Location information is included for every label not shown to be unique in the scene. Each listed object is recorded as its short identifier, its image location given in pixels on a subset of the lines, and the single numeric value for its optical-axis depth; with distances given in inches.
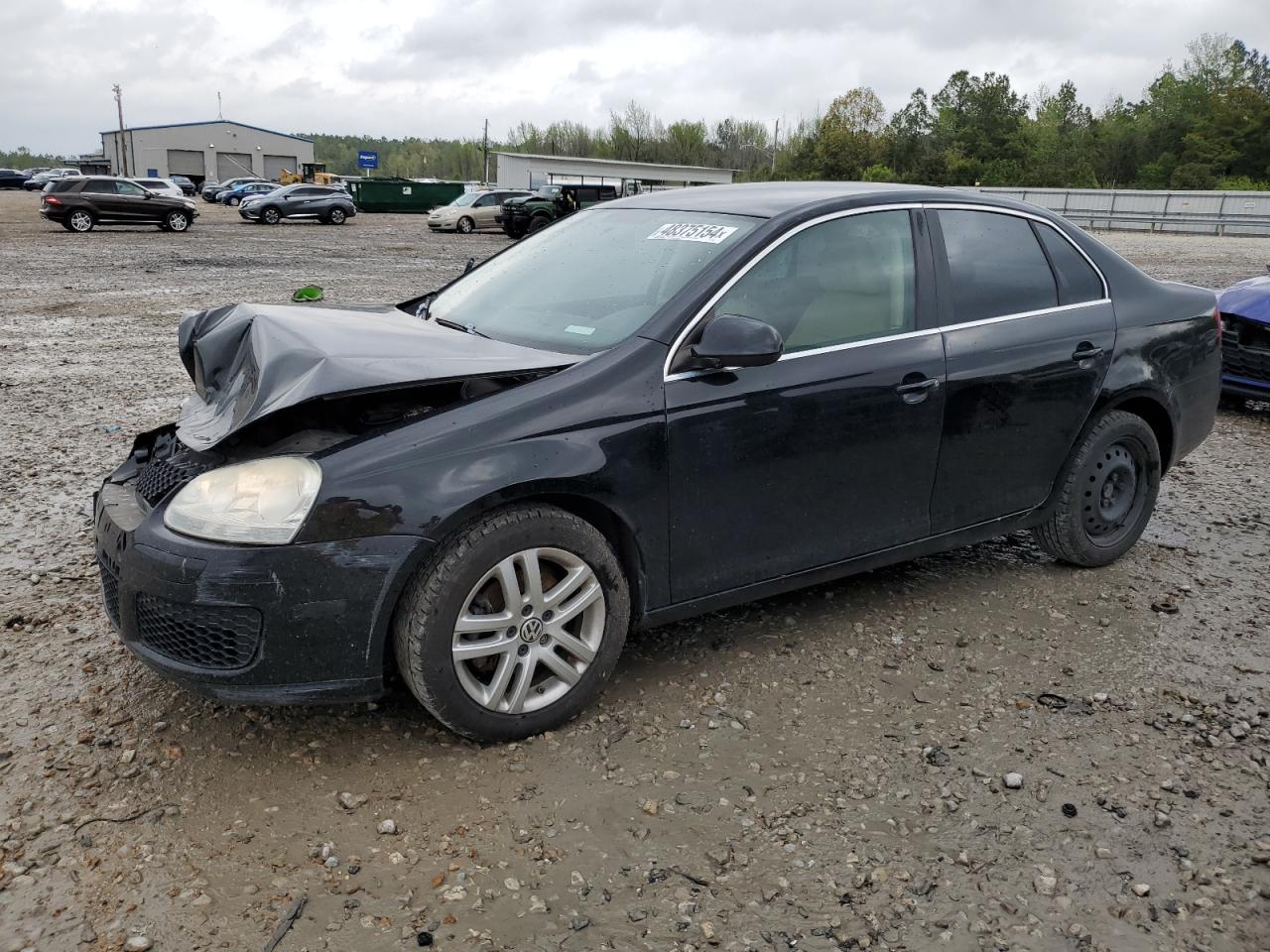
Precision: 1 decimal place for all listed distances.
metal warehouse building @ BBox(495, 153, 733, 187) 3184.1
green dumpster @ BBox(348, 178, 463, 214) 1961.1
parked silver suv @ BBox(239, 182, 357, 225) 1406.3
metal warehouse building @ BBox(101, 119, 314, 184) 3747.5
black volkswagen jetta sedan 113.0
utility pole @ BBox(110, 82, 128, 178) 3833.7
